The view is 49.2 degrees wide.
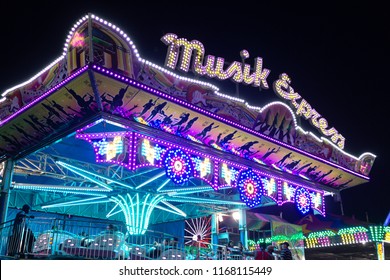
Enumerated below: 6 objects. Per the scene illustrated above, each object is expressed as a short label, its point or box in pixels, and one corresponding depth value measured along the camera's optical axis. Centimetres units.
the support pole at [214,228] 2540
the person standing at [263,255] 1118
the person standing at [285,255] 1215
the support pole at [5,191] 1436
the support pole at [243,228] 2372
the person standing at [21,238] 1077
